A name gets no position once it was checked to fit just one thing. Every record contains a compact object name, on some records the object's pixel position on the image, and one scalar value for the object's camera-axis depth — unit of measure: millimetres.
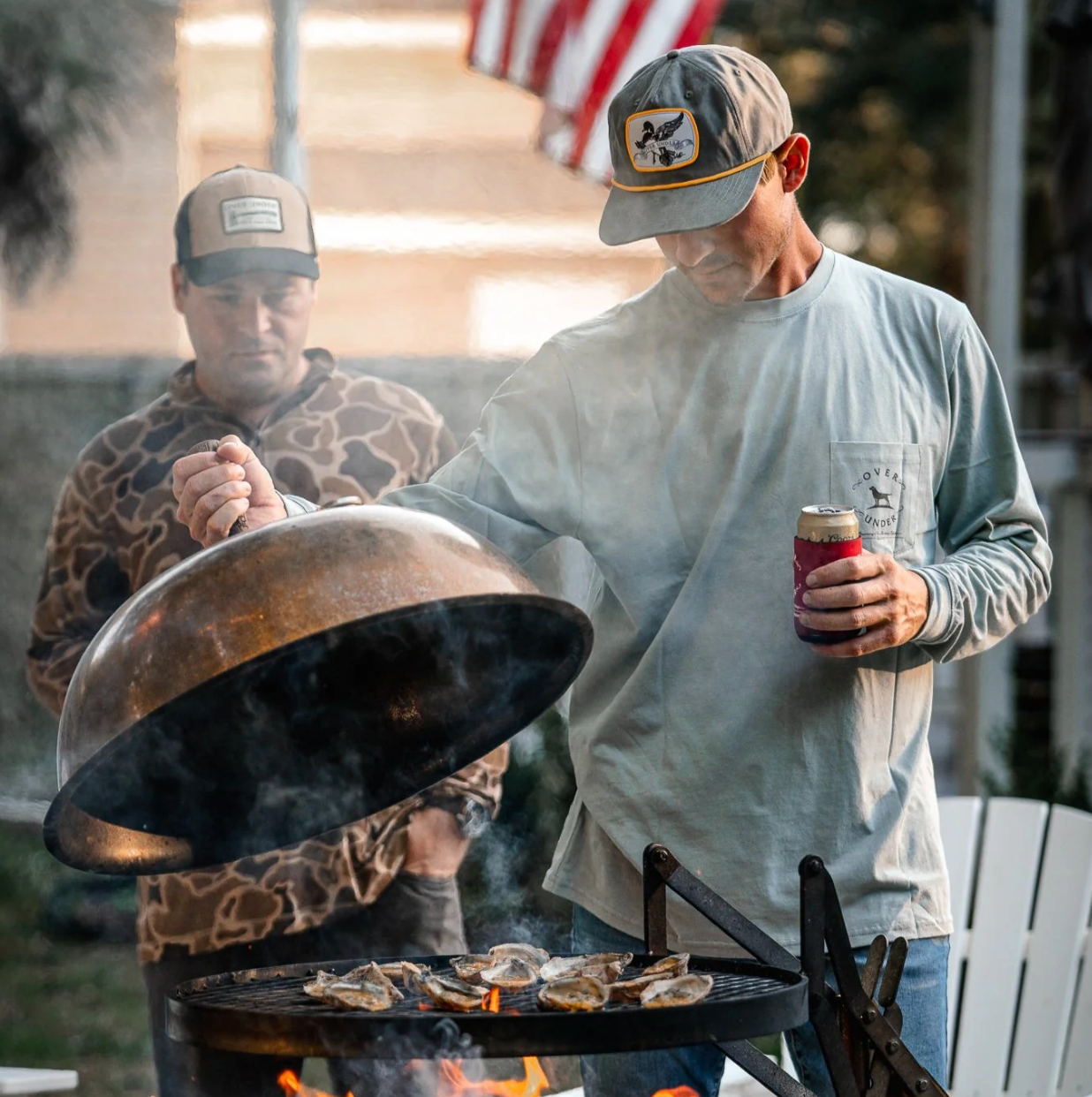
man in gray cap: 3849
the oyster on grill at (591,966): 3702
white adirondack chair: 4764
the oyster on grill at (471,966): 3718
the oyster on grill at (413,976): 3714
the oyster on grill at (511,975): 3669
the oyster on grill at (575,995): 3556
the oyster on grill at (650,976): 3611
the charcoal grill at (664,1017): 3481
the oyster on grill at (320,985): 3632
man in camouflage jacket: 4422
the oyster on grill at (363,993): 3593
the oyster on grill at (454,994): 3605
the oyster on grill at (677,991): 3550
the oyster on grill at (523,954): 3781
